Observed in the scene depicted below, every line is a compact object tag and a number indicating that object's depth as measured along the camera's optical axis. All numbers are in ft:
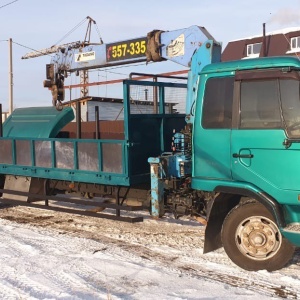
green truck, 15.90
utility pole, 81.56
